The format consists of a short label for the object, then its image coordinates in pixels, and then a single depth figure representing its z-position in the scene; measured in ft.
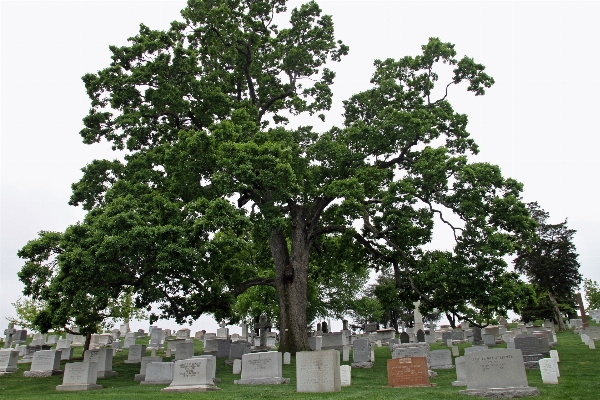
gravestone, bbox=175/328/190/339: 112.88
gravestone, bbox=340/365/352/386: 41.06
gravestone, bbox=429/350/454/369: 55.42
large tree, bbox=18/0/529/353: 49.34
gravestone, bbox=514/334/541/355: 52.52
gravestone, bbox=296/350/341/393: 35.76
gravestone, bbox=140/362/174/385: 47.67
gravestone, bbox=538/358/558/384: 37.24
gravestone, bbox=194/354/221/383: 41.80
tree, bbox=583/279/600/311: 135.74
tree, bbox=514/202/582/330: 119.85
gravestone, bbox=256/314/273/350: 80.74
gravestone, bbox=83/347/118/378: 55.88
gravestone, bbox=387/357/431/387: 39.04
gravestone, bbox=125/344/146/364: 70.68
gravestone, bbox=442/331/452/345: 93.53
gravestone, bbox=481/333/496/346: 79.87
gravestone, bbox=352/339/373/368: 59.41
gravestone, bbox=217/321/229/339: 114.21
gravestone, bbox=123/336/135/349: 96.76
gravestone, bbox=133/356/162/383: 50.72
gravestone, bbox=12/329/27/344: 95.08
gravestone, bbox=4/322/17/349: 93.34
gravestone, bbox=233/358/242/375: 53.36
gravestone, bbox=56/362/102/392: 44.39
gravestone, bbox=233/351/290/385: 43.47
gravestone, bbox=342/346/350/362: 67.53
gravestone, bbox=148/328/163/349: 90.65
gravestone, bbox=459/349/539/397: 30.09
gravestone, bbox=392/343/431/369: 49.56
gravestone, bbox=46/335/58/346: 96.66
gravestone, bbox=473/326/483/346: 82.63
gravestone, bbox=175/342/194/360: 61.46
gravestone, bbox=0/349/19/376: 60.82
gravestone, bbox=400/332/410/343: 84.07
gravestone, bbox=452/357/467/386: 38.45
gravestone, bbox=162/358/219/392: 40.43
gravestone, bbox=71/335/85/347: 97.45
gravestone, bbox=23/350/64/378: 57.47
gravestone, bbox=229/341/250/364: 67.67
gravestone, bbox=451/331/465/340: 95.33
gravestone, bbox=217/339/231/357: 73.05
